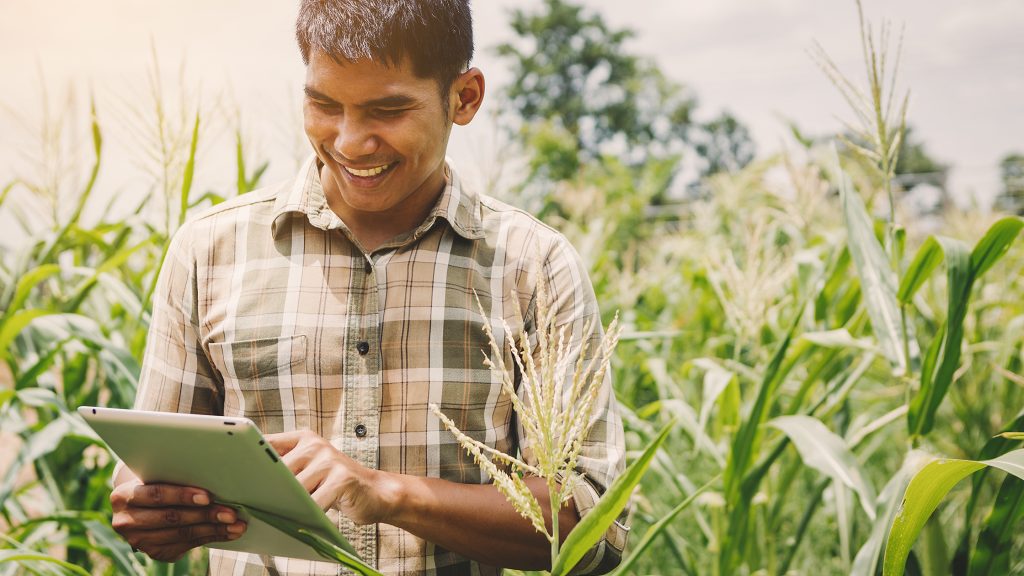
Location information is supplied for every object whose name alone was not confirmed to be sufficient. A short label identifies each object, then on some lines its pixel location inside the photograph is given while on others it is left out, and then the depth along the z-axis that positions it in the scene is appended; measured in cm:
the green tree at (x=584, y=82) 3092
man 110
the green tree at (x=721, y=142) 3628
